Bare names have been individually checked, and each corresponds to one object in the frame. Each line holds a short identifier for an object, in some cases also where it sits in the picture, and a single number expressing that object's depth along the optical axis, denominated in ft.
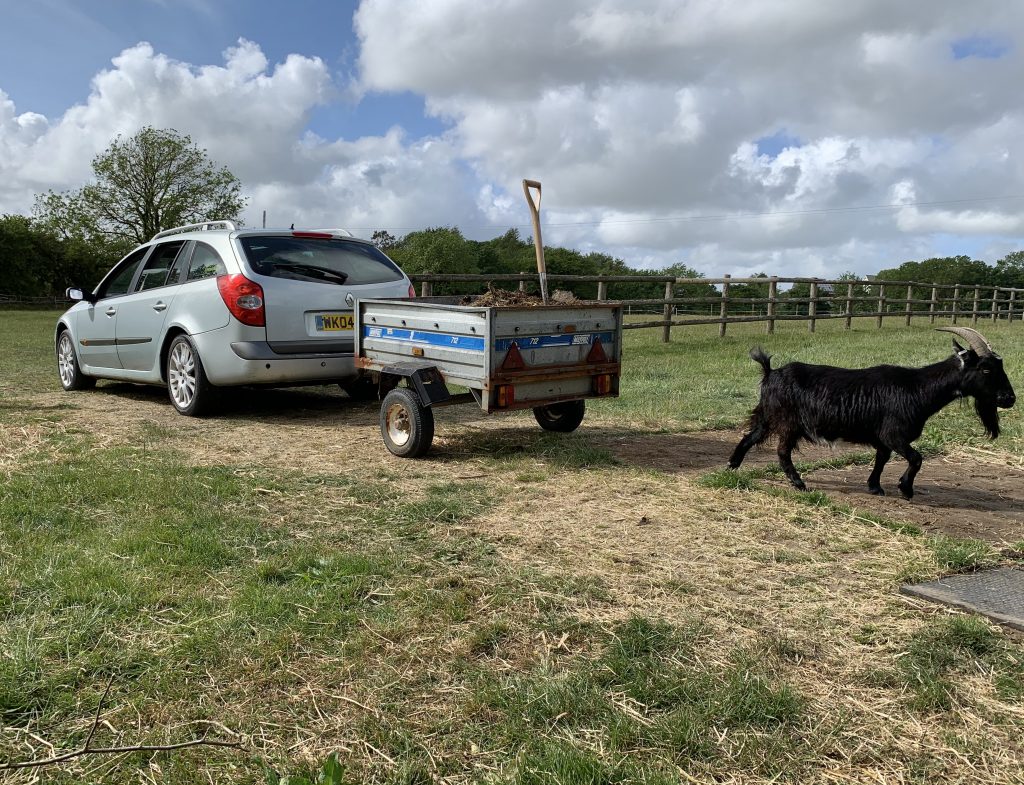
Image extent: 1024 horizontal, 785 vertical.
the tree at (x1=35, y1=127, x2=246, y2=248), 125.90
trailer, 18.85
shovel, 22.16
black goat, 16.58
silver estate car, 23.40
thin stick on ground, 6.63
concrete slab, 10.87
